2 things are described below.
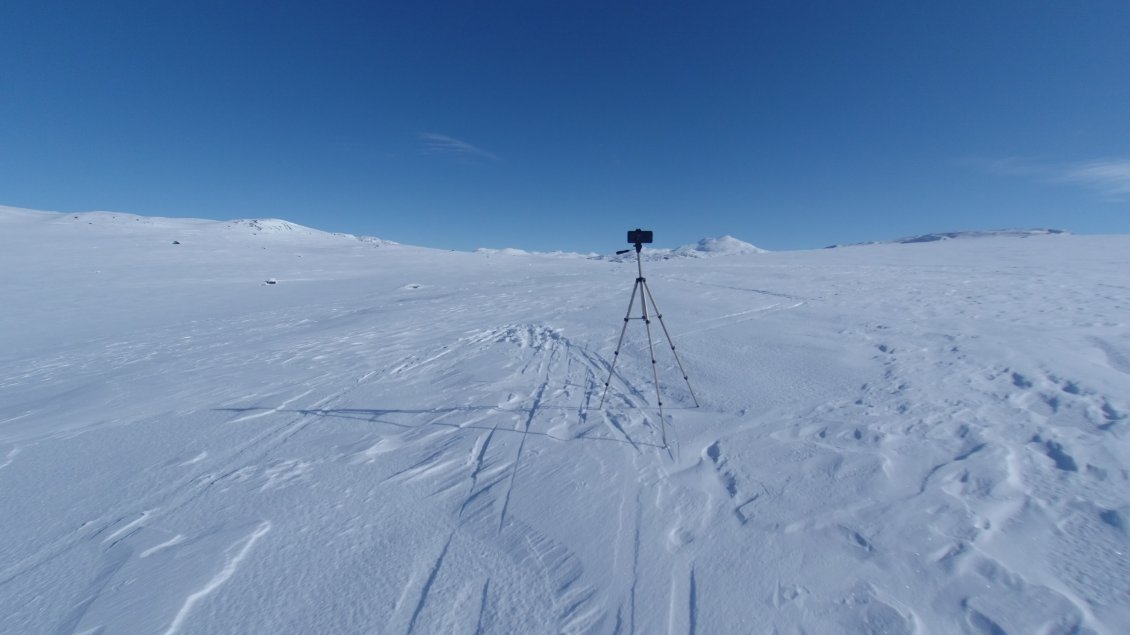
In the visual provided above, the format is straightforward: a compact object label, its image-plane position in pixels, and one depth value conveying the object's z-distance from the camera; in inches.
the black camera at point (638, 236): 177.3
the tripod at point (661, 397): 171.3
